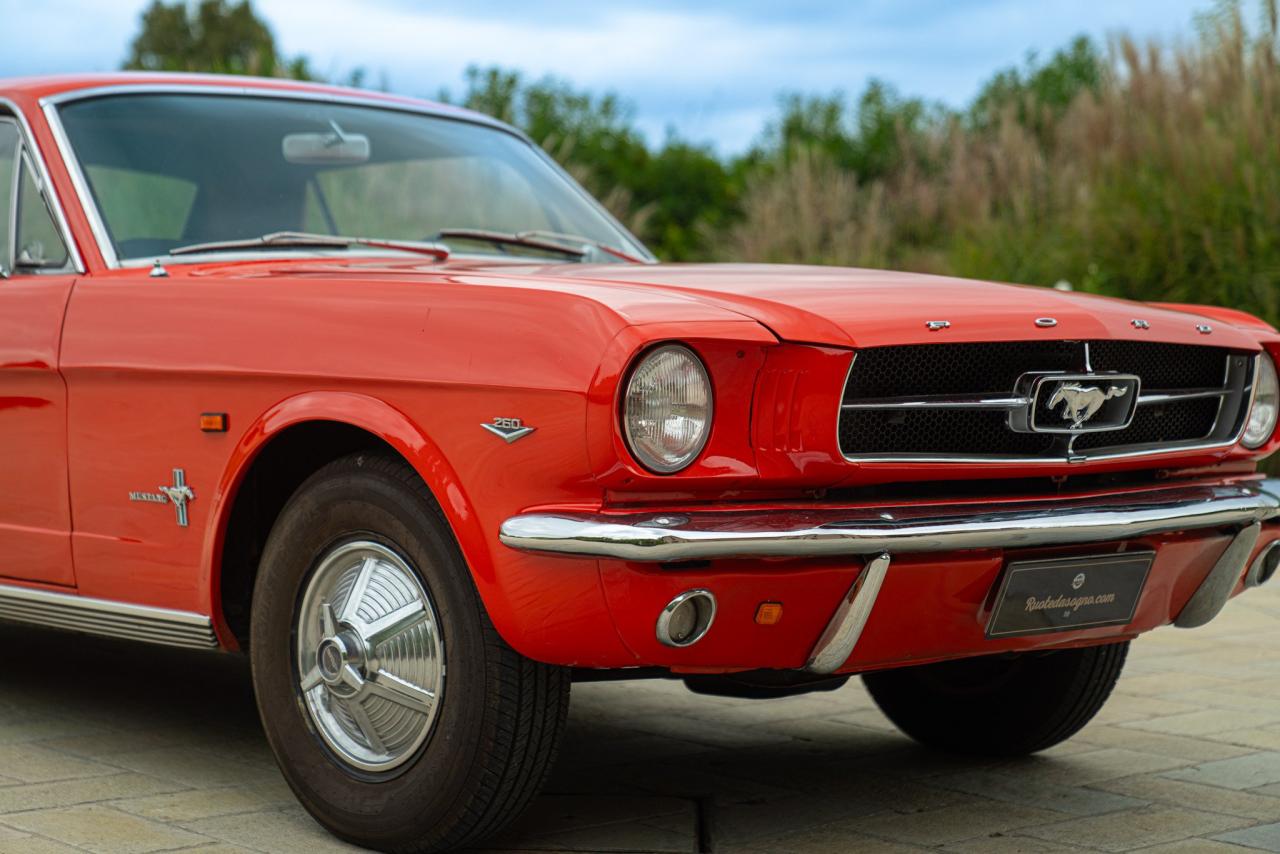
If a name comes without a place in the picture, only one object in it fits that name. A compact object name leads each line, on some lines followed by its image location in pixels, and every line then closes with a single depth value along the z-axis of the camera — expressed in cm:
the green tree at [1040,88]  1333
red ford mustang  311
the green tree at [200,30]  5072
